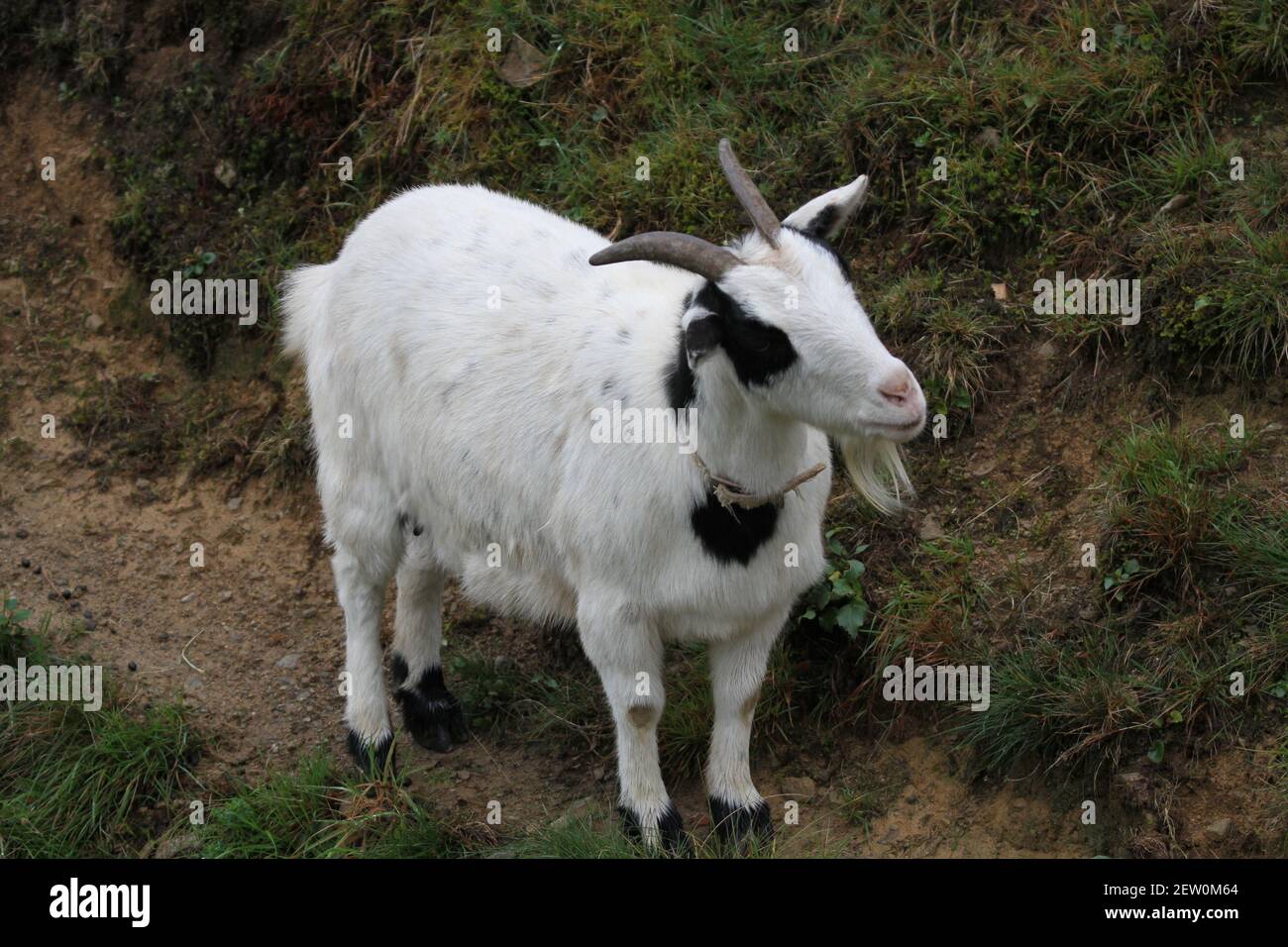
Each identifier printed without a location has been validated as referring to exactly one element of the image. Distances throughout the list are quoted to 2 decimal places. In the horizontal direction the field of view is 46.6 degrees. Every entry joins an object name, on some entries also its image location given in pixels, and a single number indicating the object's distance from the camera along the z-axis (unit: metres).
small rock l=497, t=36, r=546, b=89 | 7.29
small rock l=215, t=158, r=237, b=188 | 7.77
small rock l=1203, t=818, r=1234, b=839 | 4.55
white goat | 4.19
